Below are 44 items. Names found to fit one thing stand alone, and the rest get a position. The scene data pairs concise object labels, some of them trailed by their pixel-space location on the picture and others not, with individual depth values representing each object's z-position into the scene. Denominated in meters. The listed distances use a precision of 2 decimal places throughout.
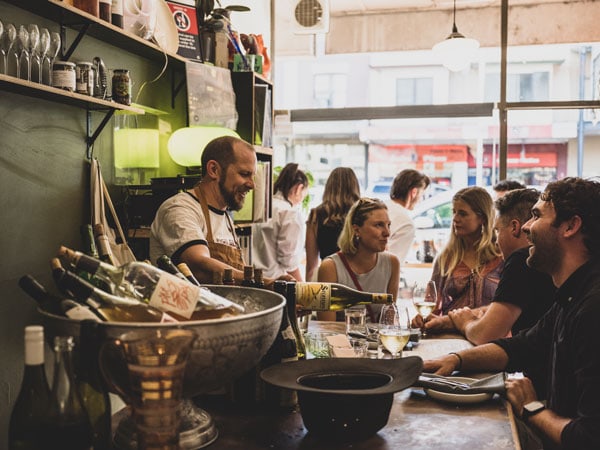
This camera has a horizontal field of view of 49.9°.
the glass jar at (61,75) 2.41
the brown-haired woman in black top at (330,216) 4.71
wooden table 1.30
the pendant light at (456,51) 5.23
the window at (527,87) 5.93
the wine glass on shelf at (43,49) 2.32
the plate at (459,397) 1.59
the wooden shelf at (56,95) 2.19
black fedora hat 1.29
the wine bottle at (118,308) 1.21
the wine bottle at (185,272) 1.53
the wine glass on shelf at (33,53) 2.28
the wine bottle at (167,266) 1.50
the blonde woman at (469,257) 3.31
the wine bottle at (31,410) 1.05
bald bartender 2.73
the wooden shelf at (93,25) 2.46
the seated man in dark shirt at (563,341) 1.61
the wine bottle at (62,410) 1.05
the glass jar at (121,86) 2.87
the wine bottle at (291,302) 1.67
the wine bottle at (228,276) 1.71
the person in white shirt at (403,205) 5.09
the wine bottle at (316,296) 1.76
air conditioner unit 5.70
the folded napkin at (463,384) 1.62
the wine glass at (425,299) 2.74
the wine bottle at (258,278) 1.71
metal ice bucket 1.09
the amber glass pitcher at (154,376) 0.97
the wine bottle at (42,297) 1.15
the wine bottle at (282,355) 1.52
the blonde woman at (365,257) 3.44
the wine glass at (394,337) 2.02
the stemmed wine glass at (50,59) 2.40
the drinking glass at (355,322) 2.16
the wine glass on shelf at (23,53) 2.24
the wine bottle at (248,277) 1.71
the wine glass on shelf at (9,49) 2.20
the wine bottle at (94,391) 1.08
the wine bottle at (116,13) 2.83
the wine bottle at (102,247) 1.47
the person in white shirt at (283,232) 4.90
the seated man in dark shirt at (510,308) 2.54
